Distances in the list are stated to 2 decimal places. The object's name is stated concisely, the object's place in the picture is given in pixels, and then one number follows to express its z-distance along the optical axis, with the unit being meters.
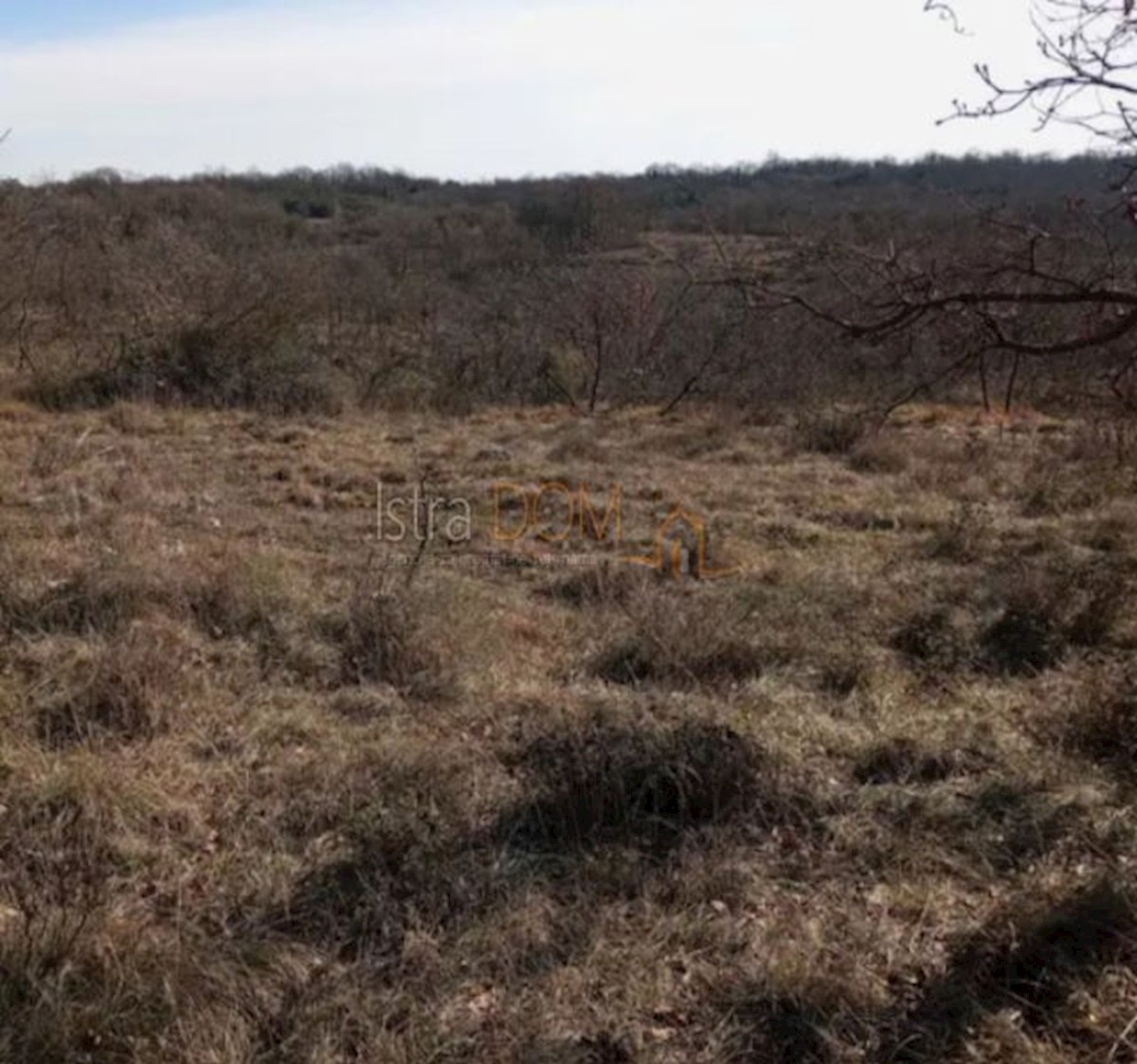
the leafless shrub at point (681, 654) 4.53
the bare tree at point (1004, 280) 3.33
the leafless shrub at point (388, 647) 4.43
